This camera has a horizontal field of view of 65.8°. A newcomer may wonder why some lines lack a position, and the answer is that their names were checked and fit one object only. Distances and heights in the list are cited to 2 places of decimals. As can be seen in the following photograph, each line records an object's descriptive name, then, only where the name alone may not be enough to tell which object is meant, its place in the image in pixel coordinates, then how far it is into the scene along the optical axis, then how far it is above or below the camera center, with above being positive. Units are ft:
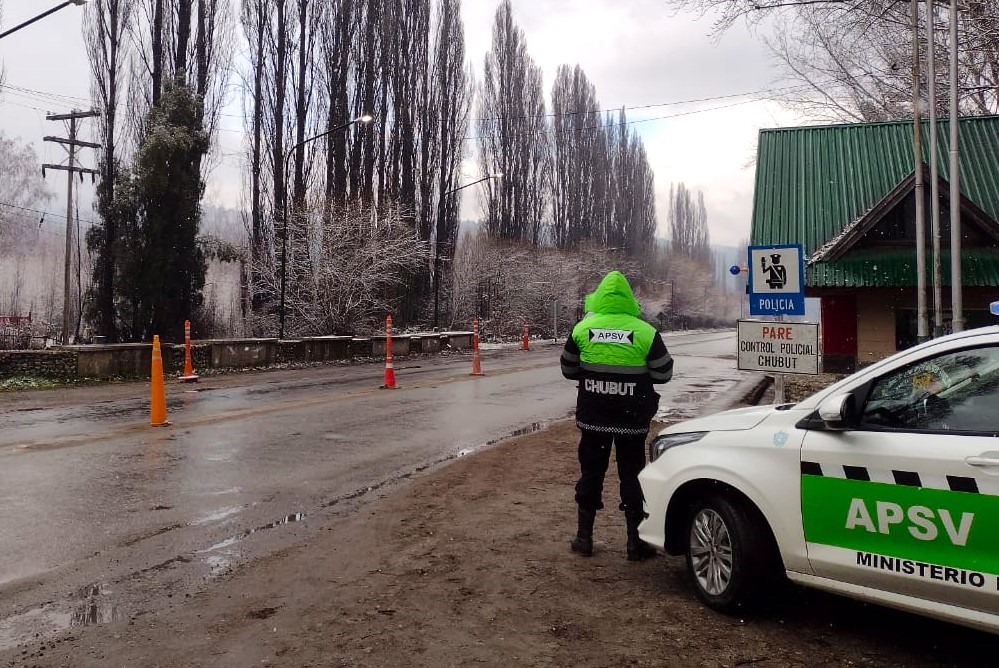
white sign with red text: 25.25 -0.84
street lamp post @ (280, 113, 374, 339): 80.23 +13.60
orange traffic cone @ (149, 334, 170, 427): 35.45 -3.07
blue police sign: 26.68 +1.49
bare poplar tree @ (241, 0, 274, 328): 98.68 +25.40
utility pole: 105.91 +23.01
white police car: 10.85 -2.70
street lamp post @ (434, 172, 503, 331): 118.99 +9.45
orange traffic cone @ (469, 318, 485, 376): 65.92 -3.40
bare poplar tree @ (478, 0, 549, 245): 160.56 +41.90
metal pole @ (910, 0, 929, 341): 52.42 +7.69
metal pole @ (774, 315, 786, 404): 26.19 -2.28
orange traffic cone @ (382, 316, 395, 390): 53.62 -2.95
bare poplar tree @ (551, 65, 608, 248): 185.37 +41.12
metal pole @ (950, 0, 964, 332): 50.26 +8.19
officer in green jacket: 17.08 -1.48
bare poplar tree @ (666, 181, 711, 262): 306.96 +39.74
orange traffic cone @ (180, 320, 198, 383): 58.96 -2.60
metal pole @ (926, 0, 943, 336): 51.34 +9.76
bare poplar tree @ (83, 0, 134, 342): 80.79 +24.60
